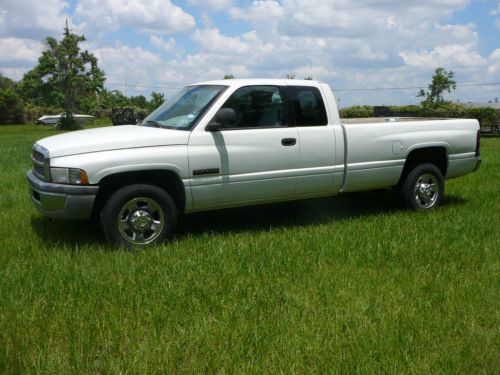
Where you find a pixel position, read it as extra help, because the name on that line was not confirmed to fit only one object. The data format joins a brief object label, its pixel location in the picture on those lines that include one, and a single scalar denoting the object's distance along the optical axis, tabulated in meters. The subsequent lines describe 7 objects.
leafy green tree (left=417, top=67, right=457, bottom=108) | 46.34
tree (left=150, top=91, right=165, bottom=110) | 50.81
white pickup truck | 5.30
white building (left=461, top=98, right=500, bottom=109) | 68.55
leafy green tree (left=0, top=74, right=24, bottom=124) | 51.84
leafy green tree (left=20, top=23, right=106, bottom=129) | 52.84
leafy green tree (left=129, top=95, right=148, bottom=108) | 82.93
